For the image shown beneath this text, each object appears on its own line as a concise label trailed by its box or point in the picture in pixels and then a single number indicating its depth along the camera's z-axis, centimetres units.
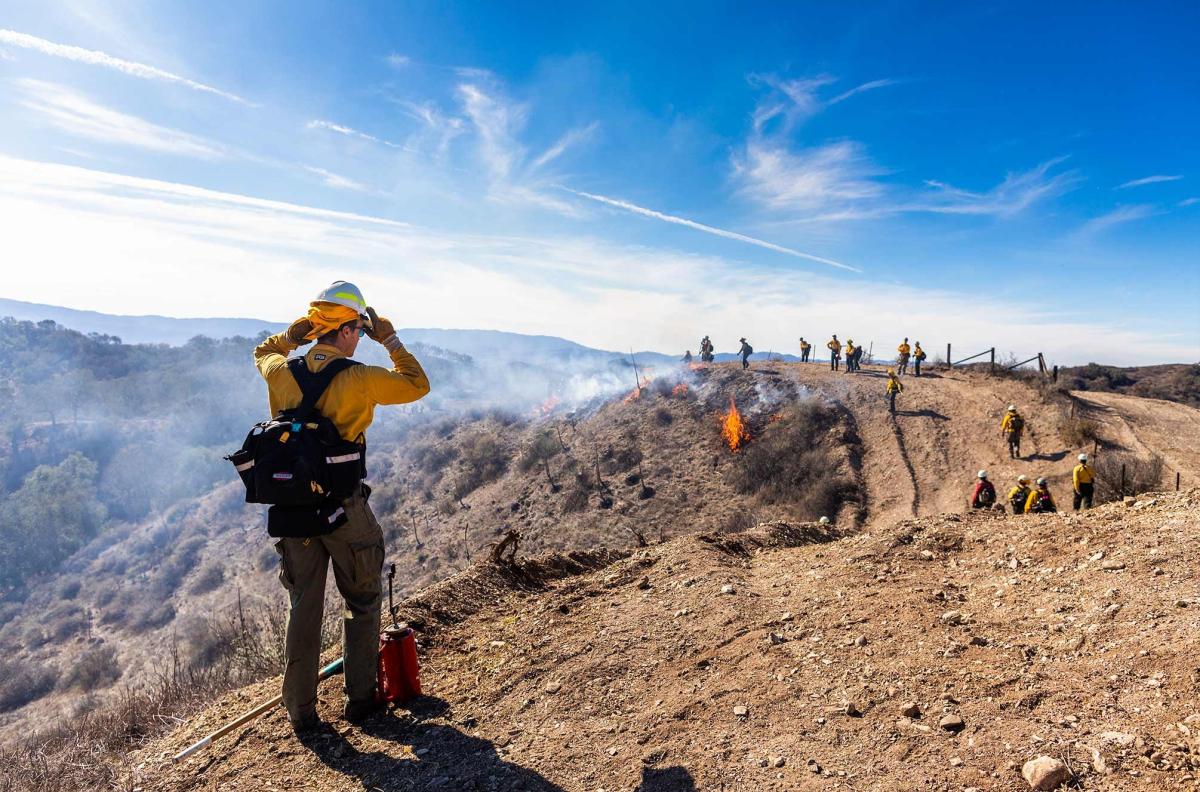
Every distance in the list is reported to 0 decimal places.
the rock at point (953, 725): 262
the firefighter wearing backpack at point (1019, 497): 1078
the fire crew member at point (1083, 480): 1134
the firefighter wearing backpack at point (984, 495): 1166
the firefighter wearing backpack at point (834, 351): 3015
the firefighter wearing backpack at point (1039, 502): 1018
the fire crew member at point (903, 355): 2677
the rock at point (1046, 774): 215
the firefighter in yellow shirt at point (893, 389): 2212
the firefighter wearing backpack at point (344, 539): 329
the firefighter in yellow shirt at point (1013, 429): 1788
